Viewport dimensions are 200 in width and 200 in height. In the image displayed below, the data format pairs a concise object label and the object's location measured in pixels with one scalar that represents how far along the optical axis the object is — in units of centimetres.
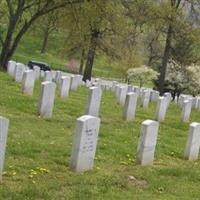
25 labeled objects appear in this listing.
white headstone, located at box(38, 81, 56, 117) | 1467
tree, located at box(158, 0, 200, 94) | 3494
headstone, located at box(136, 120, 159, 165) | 1116
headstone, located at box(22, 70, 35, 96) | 1853
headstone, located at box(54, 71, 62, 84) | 2792
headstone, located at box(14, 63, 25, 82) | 2242
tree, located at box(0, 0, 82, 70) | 2911
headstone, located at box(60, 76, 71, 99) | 1994
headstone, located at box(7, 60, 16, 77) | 2494
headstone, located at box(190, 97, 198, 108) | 2974
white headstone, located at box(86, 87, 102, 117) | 1605
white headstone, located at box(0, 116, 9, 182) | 816
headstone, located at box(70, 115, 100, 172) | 960
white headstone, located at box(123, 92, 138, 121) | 1718
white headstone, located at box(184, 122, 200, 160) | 1259
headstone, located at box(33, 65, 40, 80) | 2653
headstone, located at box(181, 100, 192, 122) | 2064
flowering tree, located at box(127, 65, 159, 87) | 5099
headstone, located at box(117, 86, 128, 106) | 2168
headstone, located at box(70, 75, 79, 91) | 2541
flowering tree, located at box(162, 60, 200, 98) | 4553
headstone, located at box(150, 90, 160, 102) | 2883
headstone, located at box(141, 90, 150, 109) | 2325
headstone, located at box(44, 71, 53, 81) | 2302
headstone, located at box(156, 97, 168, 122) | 1932
